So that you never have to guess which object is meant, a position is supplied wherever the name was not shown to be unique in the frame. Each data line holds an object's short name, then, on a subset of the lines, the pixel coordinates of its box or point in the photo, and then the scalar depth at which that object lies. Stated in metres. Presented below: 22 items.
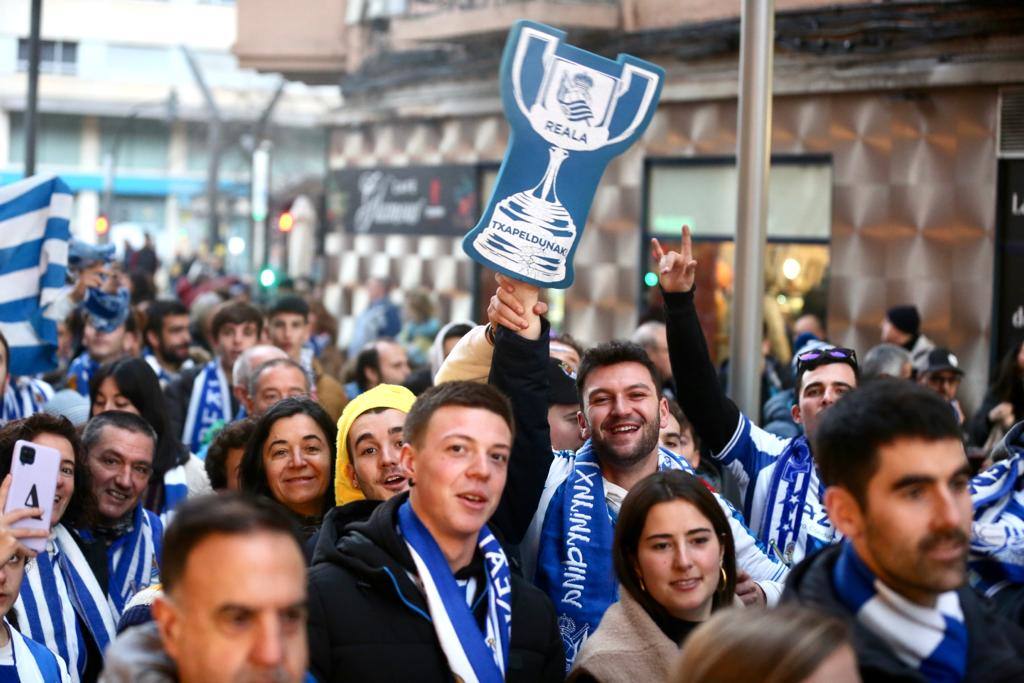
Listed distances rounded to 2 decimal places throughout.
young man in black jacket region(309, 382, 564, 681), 3.70
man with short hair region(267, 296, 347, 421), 10.03
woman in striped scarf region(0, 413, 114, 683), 5.11
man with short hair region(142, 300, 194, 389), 11.12
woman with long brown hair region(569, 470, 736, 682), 3.96
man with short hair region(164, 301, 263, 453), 9.05
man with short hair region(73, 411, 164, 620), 5.65
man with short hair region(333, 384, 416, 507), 5.14
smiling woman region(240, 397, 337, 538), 5.40
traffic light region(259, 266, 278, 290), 16.58
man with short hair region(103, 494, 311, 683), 2.69
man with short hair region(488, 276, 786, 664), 4.56
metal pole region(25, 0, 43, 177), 11.33
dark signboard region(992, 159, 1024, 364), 11.78
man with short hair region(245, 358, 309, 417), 7.41
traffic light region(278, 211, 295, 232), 23.56
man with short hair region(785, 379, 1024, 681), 2.77
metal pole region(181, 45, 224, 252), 29.45
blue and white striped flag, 8.38
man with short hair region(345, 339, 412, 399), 9.80
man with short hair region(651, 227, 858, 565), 5.31
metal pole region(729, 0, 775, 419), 6.57
